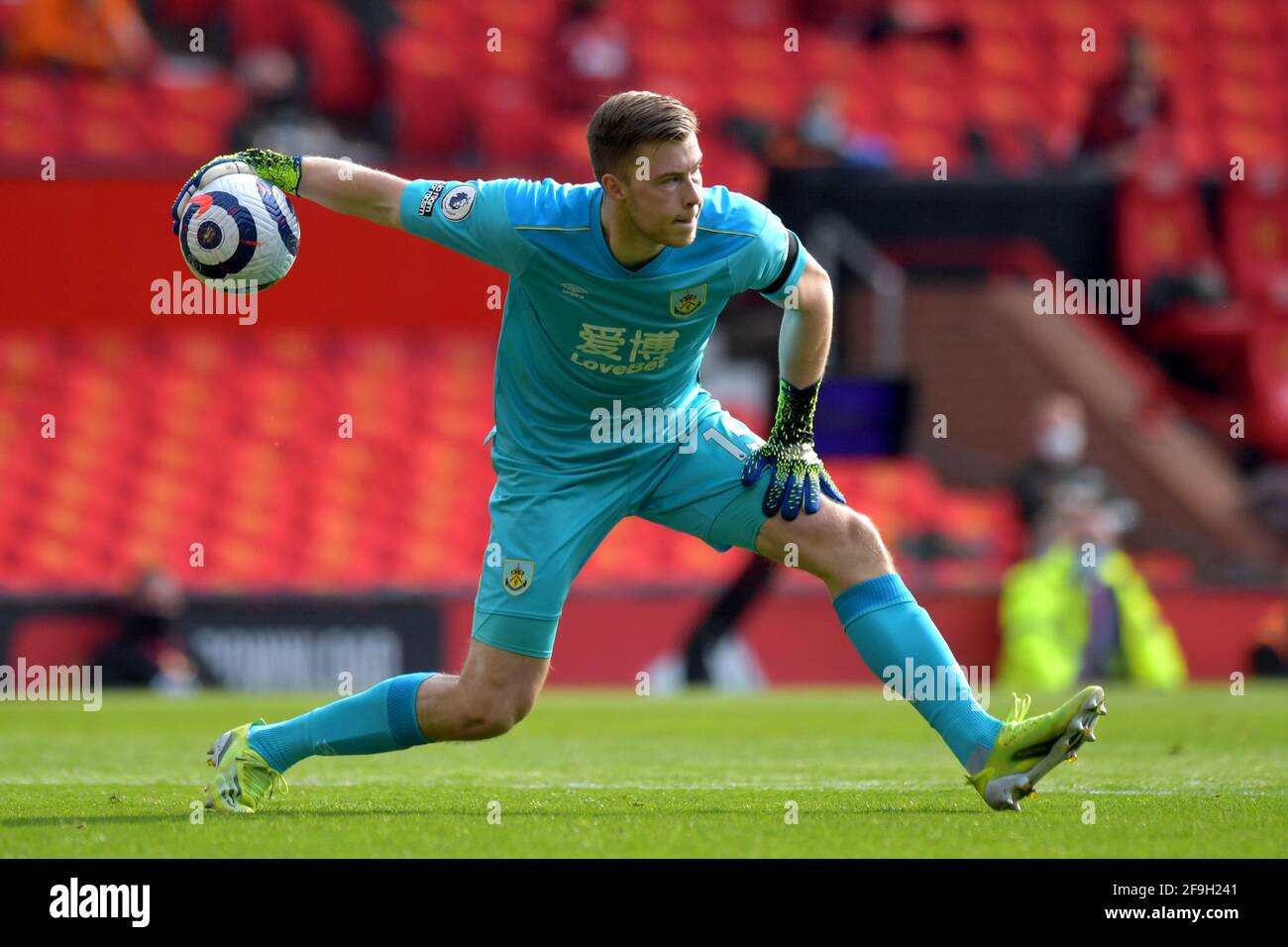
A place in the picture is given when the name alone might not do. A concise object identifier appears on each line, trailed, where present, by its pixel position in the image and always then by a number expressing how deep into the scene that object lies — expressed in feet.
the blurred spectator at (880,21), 63.98
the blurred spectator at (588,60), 56.90
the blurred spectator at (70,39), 57.26
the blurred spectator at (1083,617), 44.06
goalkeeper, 18.06
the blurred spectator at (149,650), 43.19
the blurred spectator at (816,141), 47.16
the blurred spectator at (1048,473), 47.03
